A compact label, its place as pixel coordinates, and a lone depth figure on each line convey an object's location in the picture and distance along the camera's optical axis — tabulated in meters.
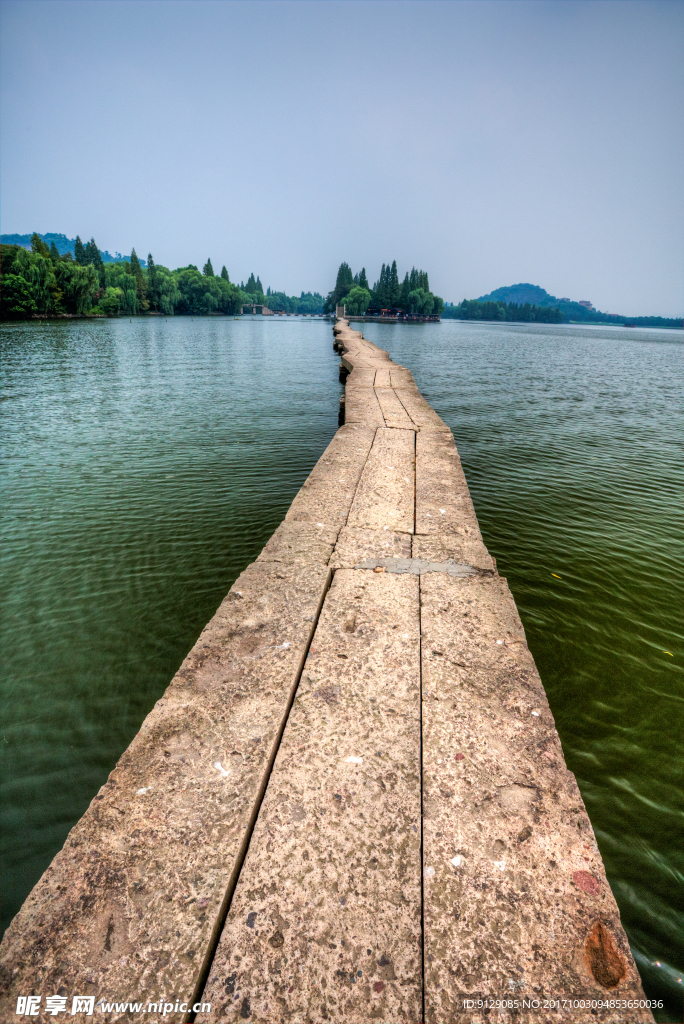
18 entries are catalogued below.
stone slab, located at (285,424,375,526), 5.71
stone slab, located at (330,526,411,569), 4.61
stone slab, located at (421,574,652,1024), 1.73
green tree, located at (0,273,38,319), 54.03
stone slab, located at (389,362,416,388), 16.52
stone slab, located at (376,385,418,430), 10.55
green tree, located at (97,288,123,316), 76.66
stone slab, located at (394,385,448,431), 10.62
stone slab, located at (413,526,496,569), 4.65
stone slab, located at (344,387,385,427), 10.80
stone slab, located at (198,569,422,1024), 1.70
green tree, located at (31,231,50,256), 68.75
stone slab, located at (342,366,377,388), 15.91
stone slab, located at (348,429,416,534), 5.57
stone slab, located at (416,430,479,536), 5.50
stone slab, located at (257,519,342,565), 4.65
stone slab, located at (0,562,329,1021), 1.76
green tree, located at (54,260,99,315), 62.40
